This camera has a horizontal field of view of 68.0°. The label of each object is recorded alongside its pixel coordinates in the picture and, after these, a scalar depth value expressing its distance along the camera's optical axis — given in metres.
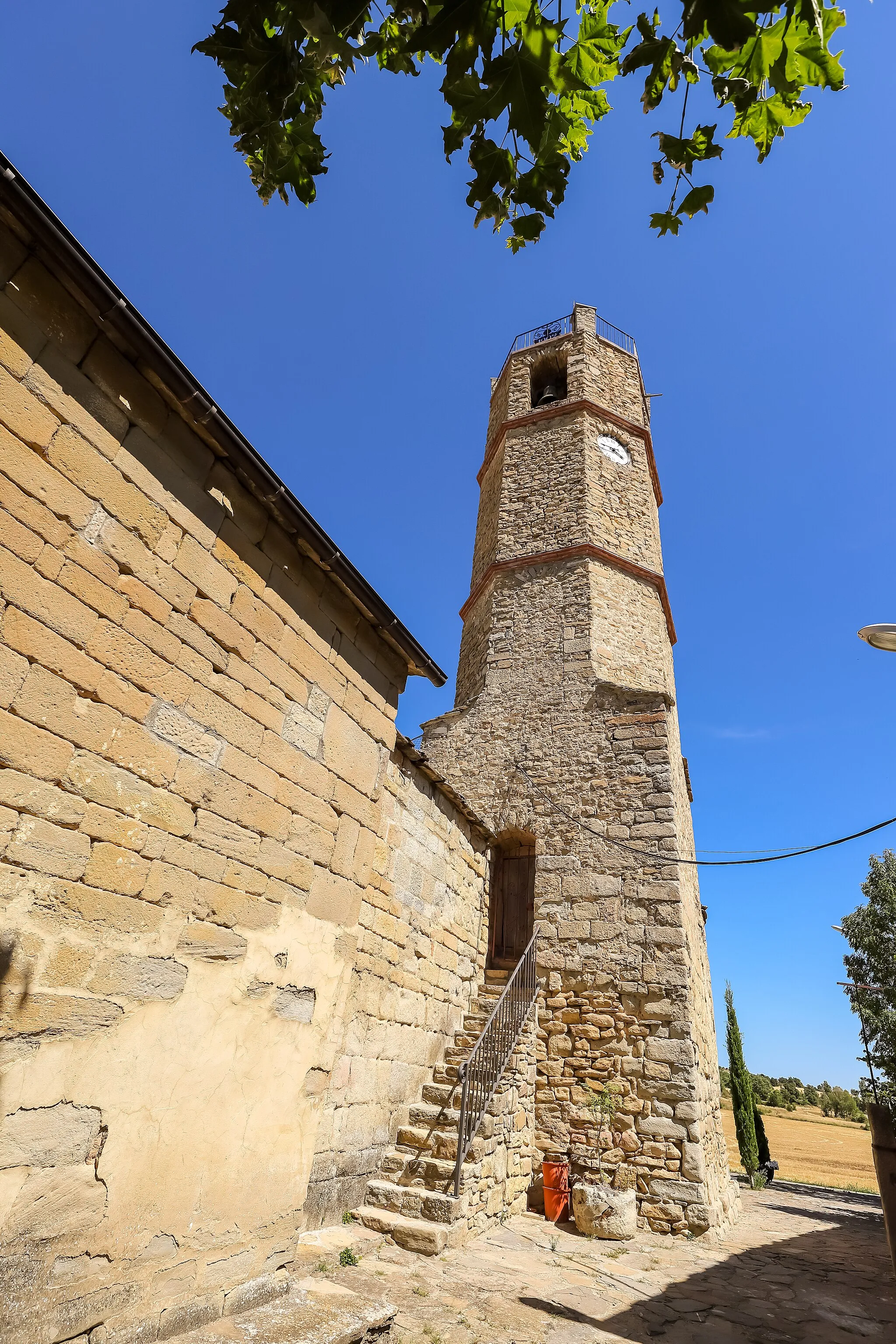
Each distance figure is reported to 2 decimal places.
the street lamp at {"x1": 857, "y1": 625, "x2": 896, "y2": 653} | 5.09
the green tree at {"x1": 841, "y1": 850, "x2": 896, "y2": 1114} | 13.71
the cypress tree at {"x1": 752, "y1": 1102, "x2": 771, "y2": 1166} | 16.27
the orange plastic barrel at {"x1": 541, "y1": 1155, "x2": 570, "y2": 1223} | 6.62
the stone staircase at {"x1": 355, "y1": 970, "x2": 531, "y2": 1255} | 5.05
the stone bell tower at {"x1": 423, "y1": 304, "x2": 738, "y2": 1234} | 7.12
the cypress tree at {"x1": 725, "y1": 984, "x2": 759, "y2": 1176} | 14.95
